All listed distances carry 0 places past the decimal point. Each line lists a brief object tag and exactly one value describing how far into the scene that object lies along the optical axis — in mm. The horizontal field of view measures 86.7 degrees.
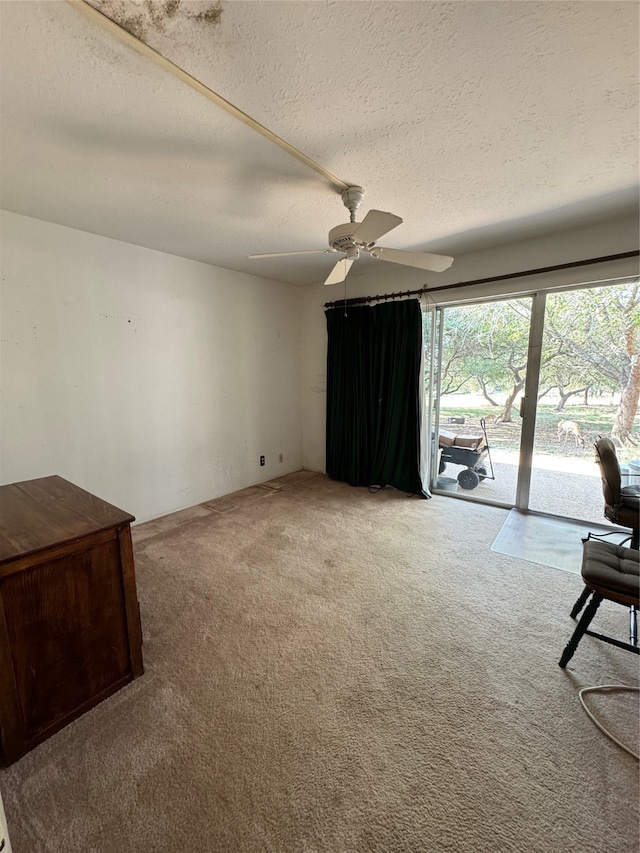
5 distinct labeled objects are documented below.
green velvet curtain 3627
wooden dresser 1188
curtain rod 2605
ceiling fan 1646
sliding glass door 2781
